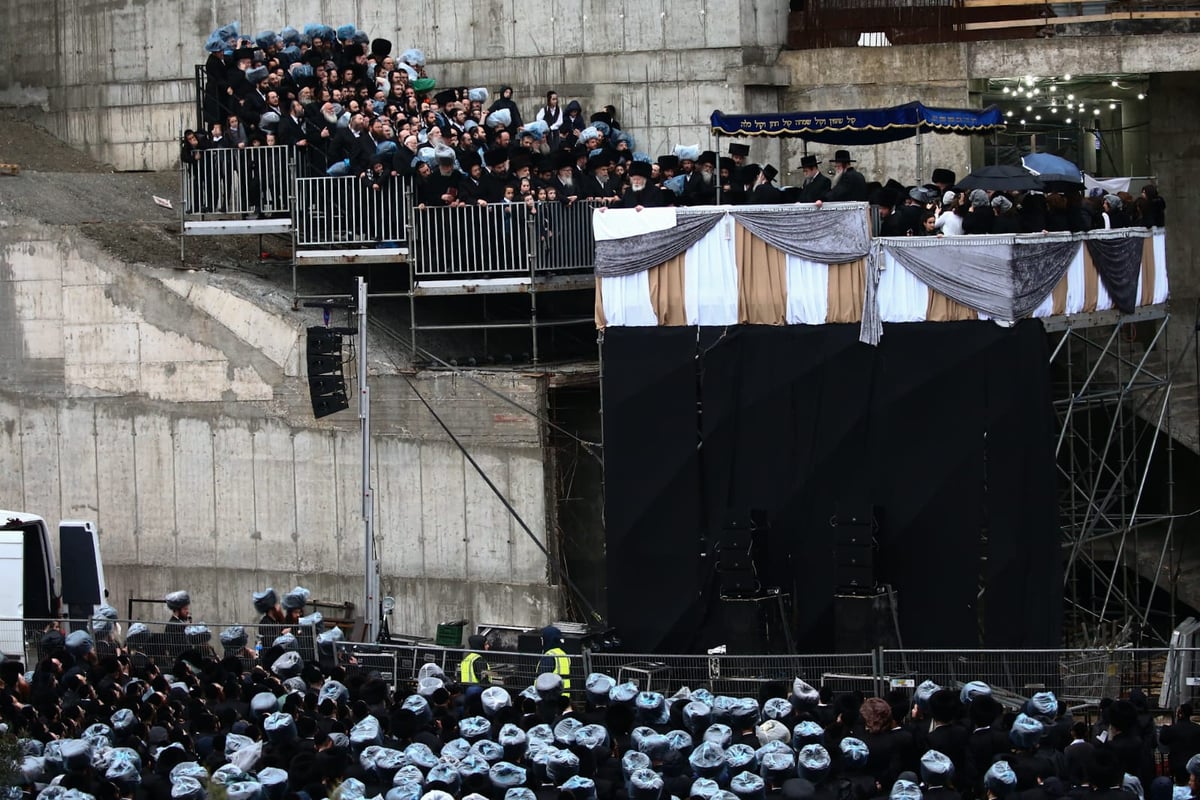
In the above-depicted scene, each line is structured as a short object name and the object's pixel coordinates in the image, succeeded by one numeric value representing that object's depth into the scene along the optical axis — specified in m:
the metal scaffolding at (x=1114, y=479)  21.81
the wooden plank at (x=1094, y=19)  25.34
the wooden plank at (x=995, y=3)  25.83
